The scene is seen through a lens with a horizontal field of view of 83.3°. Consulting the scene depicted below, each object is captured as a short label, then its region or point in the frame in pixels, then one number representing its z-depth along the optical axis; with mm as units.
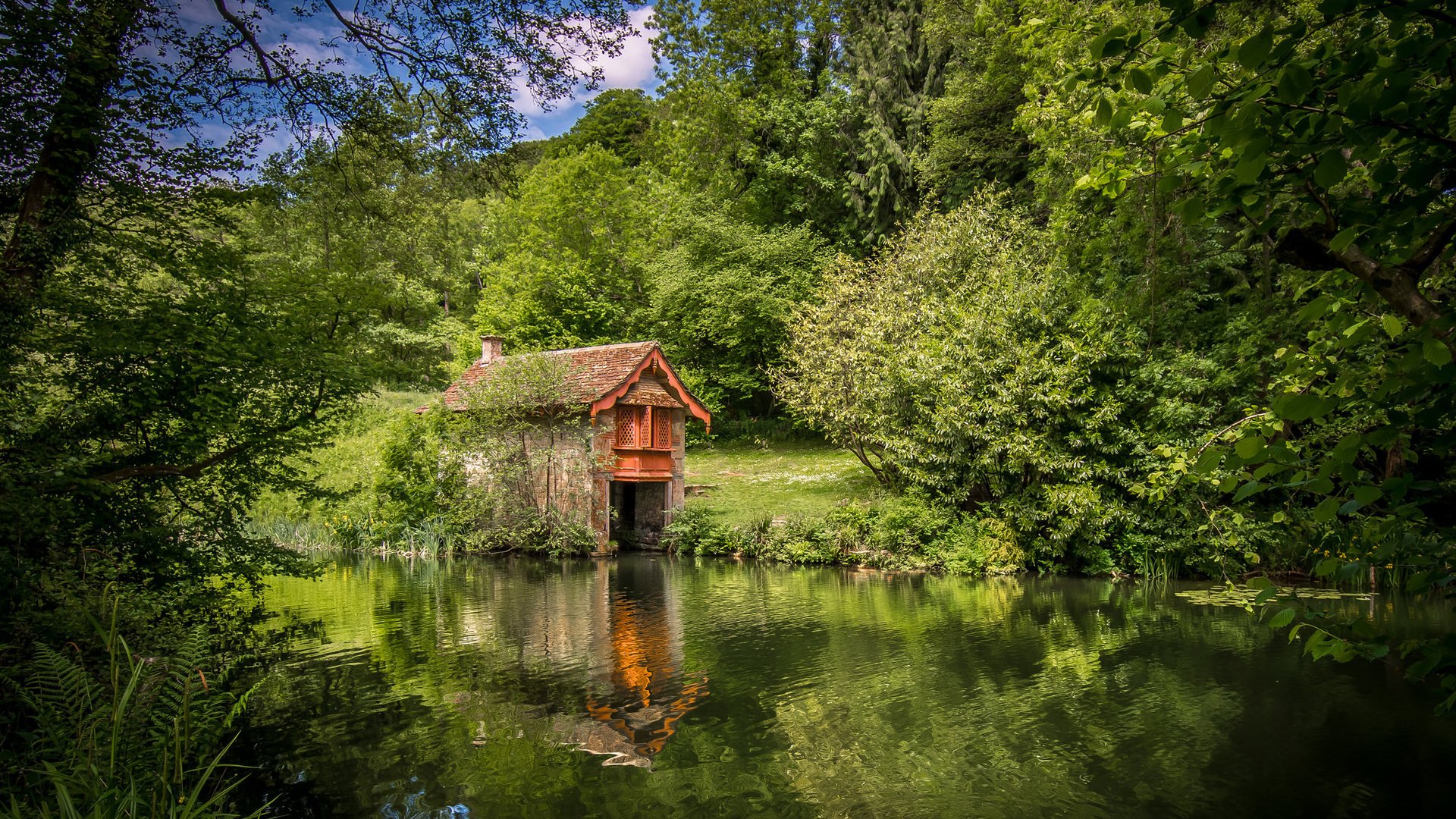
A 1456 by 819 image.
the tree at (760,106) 33438
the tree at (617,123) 45781
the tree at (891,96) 29188
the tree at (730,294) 31625
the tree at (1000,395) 16844
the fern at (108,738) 3096
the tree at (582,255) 36188
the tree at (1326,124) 2461
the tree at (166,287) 6293
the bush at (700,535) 21688
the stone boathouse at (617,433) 22359
